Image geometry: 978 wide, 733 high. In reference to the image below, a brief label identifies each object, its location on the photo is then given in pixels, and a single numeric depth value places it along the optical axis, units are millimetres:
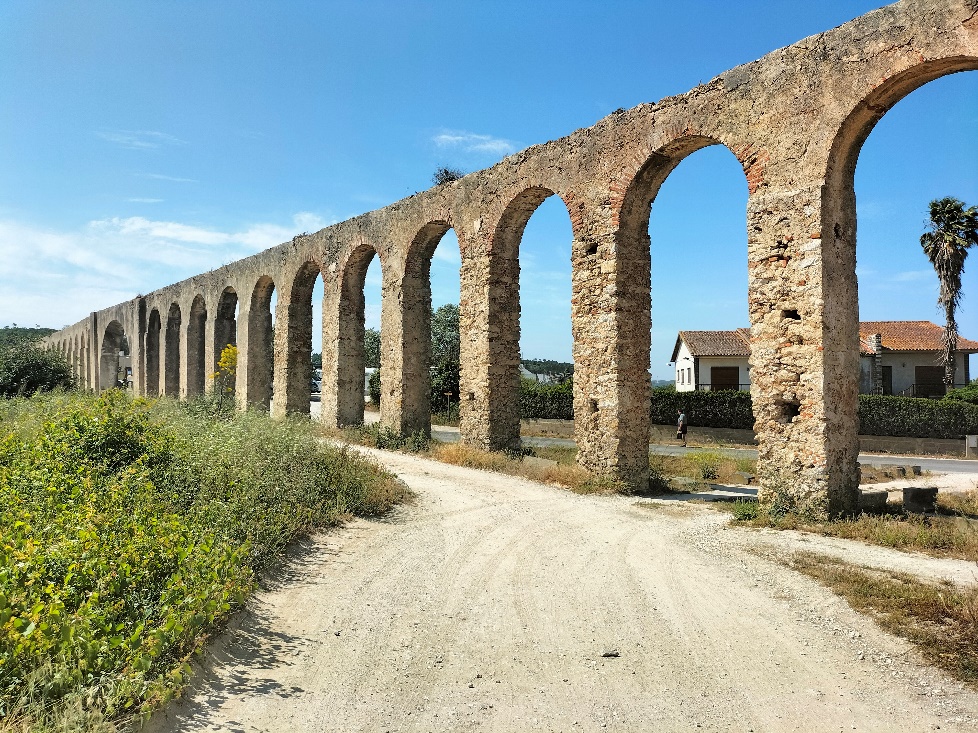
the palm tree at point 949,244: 24984
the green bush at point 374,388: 32125
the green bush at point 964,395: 25748
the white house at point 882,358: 30938
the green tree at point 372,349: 40719
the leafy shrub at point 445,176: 15323
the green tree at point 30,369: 19266
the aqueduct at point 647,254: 7488
